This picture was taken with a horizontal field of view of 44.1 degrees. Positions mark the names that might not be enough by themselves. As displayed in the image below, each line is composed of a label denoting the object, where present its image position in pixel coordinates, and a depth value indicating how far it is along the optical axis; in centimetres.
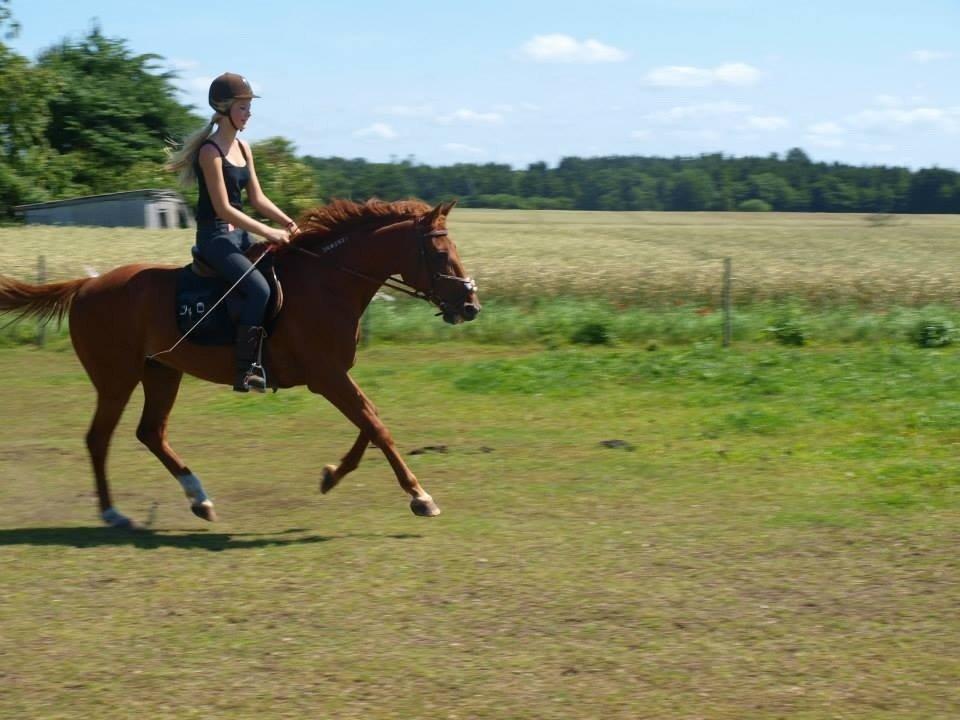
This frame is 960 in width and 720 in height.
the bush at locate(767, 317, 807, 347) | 1784
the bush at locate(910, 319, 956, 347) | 1744
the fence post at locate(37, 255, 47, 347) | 1834
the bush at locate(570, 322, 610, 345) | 1817
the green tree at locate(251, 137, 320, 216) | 5034
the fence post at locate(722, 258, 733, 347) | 1747
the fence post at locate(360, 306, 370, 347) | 1803
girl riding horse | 742
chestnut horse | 774
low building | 5056
